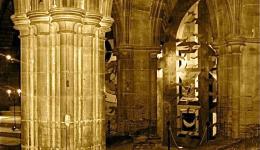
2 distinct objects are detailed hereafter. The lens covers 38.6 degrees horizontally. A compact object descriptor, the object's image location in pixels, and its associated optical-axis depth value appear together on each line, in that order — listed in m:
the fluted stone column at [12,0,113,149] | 5.45
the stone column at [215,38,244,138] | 9.85
